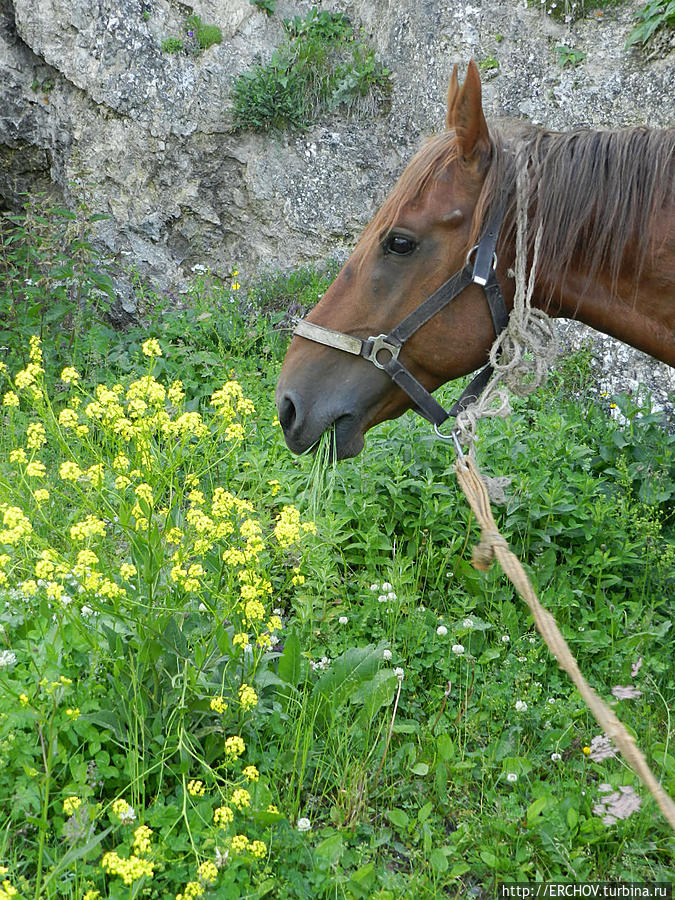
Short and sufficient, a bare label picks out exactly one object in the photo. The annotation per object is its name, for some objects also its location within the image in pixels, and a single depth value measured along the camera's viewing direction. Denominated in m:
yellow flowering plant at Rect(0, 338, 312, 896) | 1.73
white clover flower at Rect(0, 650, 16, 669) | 1.89
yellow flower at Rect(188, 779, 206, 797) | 1.65
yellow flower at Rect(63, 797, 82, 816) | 1.57
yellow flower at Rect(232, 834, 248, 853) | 1.56
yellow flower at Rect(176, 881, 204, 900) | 1.49
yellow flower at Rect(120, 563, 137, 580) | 1.77
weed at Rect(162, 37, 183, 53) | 5.59
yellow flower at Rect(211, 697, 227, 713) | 1.75
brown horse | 2.06
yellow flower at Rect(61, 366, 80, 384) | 2.05
